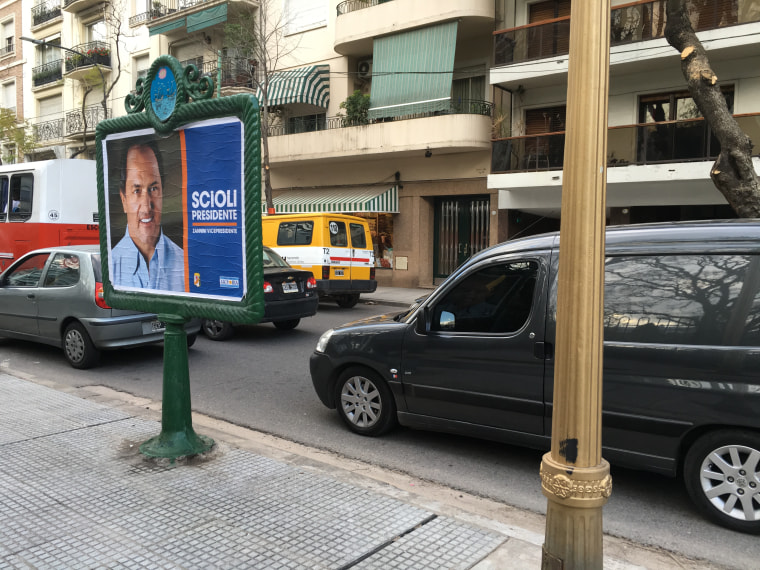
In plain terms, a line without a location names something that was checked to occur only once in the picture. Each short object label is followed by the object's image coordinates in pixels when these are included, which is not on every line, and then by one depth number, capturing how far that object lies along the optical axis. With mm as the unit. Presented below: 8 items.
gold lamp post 2207
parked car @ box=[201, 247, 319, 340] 9742
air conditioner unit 20922
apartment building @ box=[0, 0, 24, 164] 35281
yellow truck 13352
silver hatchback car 7555
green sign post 4047
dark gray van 3594
